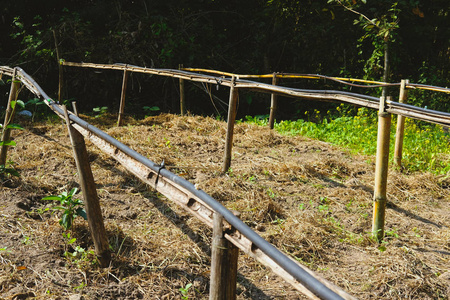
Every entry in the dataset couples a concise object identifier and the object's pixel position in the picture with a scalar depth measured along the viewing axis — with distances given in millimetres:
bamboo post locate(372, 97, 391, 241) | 2988
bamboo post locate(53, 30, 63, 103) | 8220
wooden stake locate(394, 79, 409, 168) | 4711
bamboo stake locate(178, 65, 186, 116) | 7192
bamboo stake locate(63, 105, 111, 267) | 2707
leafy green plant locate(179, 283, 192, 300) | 2504
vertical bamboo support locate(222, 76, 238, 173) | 4320
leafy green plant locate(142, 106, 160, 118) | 8532
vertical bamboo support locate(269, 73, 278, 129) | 6346
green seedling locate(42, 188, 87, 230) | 2842
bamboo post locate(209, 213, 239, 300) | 1630
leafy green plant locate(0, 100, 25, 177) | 3695
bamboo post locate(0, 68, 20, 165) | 4098
